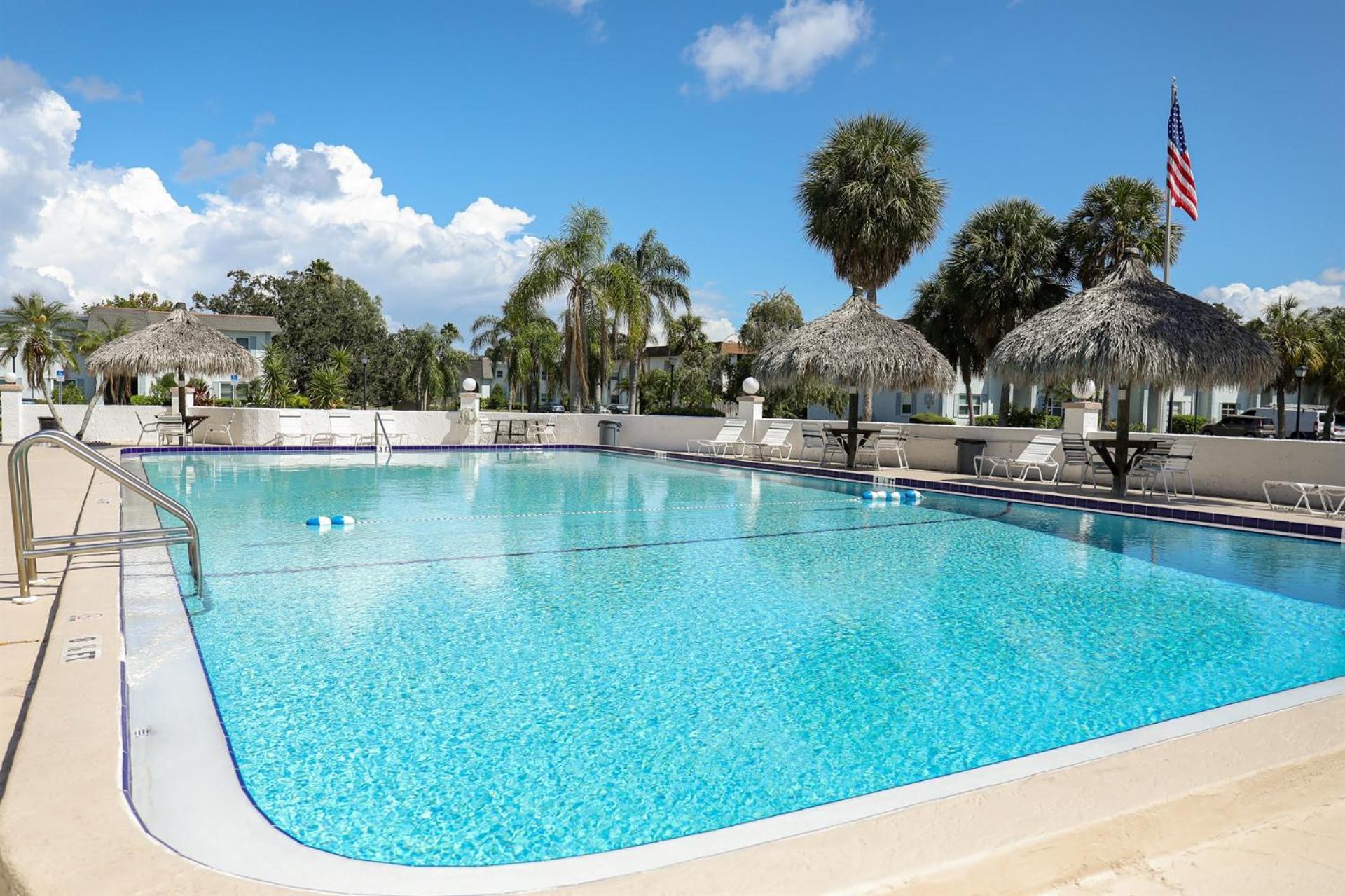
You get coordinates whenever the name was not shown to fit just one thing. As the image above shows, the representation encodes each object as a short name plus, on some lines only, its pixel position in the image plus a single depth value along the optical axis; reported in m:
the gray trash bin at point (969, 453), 15.14
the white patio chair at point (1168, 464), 11.36
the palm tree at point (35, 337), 32.91
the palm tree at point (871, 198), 21.64
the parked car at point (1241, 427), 31.59
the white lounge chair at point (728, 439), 19.12
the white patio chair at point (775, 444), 18.19
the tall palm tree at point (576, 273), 25.11
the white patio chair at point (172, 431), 19.20
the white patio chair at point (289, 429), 20.67
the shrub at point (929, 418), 34.00
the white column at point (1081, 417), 13.52
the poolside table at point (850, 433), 15.95
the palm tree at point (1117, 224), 26.06
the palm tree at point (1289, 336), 33.62
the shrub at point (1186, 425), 34.28
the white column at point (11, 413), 18.28
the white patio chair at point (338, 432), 21.48
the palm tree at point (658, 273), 31.98
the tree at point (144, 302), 62.00
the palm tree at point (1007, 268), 27.69
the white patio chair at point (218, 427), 21.09
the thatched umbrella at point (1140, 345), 11.31
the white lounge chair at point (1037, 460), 13.37
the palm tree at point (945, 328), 31.45
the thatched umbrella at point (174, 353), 20.14
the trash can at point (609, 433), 23.12
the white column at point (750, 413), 19.33
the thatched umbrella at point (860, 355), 15.86
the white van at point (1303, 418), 39.22
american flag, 16.12
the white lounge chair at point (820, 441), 16.53
